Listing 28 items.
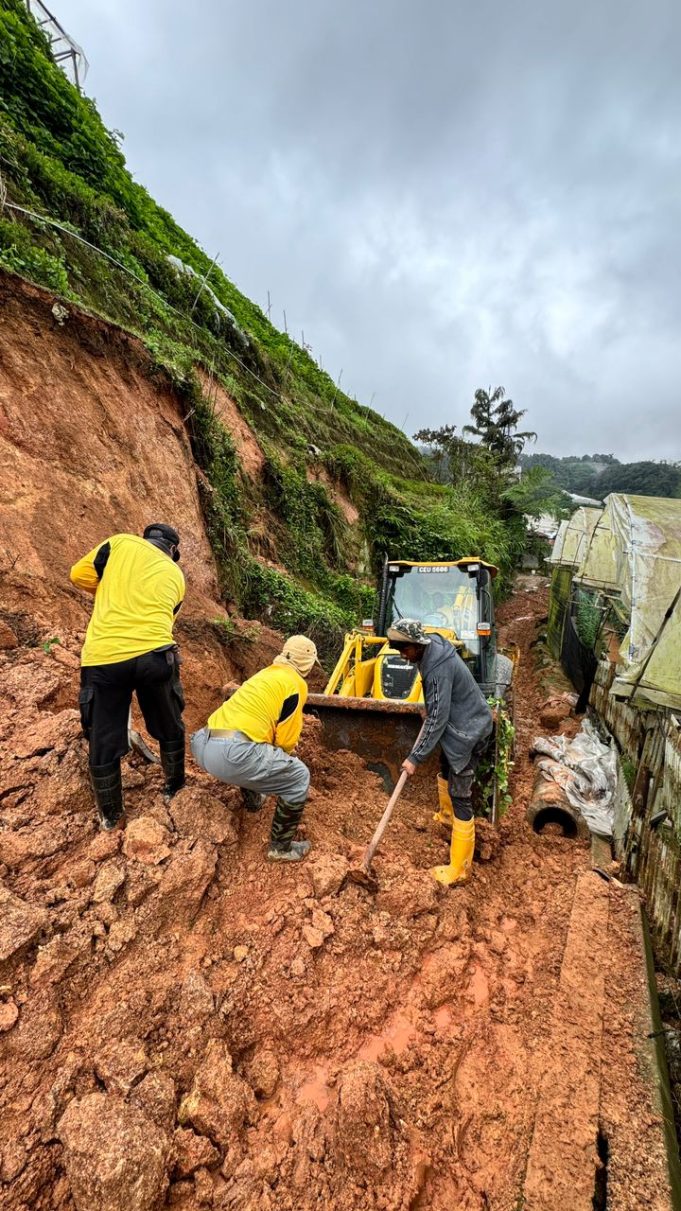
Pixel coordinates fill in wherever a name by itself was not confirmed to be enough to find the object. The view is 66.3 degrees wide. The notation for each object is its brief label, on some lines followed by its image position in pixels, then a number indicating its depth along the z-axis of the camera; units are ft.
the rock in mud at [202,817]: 10.77
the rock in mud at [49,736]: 10.84
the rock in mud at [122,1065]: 6.55
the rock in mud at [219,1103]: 6.56
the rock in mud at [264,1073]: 7.34
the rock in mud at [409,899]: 10.67
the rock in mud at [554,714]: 27.61
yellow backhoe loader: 15.03
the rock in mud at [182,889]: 9.04
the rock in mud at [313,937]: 9.34
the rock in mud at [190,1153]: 6.15
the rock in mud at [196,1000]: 7.71
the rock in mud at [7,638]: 13.00
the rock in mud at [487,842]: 13.51
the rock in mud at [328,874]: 10.44
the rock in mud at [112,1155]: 5.52
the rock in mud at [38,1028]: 6.73
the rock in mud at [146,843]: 9.69
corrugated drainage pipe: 15.30
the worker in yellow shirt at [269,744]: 10.84
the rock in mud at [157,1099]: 6.36
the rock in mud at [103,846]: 9.43
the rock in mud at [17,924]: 7.48
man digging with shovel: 12.25
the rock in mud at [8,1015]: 6.82
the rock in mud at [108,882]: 8.77
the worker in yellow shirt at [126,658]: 10.12
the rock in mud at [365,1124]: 6.67
